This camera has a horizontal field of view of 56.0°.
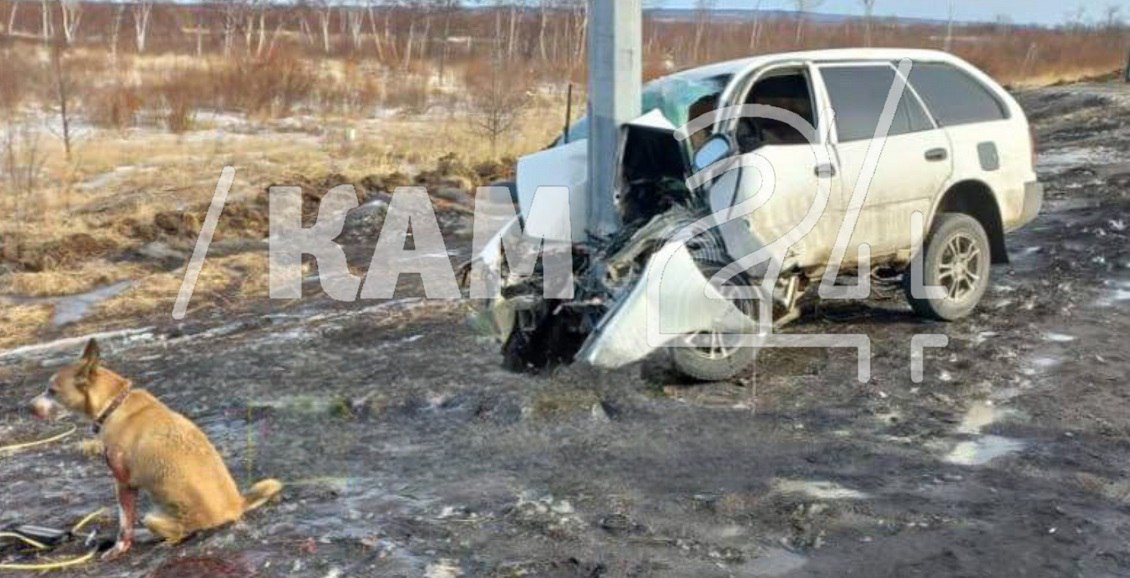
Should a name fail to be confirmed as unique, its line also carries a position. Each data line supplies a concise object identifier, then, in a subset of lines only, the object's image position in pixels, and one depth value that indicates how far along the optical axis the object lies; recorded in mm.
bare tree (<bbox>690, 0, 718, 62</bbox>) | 55812
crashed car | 6184
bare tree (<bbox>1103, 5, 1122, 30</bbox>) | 64750
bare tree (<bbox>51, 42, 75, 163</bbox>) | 22703
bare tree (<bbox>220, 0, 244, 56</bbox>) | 52250
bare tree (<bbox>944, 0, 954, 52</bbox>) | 58466
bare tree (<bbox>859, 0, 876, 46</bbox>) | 61781
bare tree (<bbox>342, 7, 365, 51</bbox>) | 62388
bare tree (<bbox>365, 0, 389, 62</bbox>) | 52981
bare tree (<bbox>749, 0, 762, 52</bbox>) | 60969
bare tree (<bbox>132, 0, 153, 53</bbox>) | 52656
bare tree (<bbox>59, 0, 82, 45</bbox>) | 48834
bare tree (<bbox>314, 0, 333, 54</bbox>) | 60631
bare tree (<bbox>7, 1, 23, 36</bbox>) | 54769
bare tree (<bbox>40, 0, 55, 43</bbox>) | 45344
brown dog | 4223
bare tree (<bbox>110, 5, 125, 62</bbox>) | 45156
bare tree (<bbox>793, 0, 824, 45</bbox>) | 63162
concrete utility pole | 6812
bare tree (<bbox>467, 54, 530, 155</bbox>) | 22812
